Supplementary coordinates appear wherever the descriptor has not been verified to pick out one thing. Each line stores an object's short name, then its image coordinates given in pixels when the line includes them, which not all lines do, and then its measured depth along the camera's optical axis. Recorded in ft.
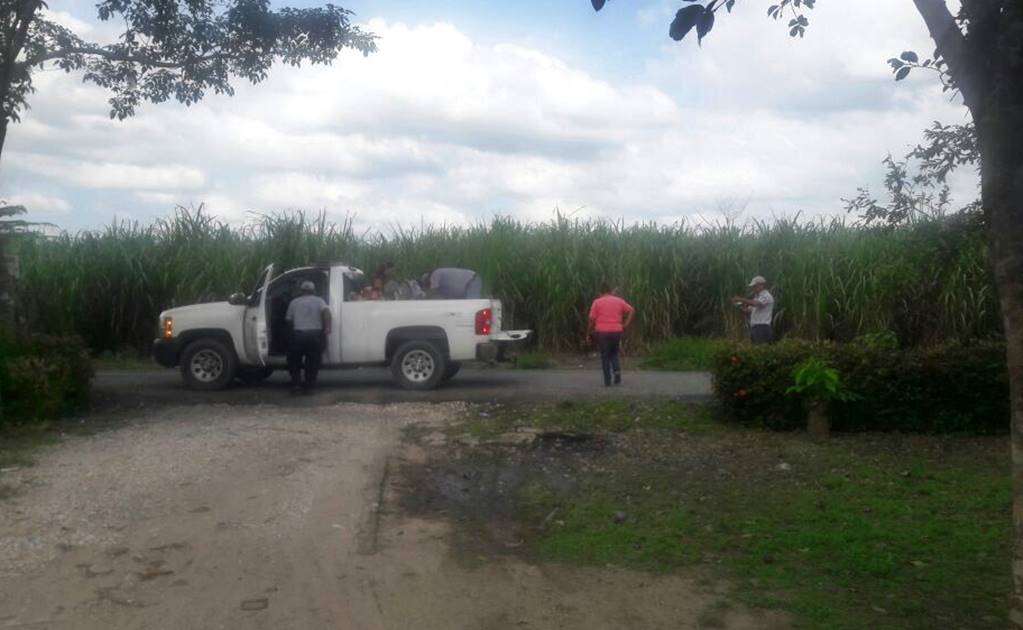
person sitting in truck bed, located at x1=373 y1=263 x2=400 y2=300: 56.08
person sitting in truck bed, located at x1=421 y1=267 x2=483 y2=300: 56.44
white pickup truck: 52.24
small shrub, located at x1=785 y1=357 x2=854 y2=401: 38.83
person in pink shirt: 54.54
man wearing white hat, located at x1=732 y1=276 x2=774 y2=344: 56.49
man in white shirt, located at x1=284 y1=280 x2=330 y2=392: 50.96
